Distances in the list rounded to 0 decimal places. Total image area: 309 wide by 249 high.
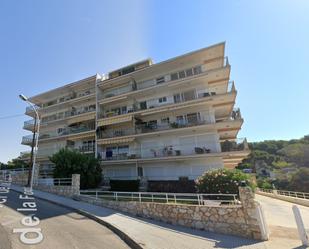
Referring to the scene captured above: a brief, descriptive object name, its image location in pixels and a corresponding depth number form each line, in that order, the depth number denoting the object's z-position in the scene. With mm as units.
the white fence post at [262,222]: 9039
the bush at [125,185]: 23719
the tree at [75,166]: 21516
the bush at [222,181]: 13242
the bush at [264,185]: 50247
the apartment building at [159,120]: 23828
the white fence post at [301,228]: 8028
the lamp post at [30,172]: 20234
